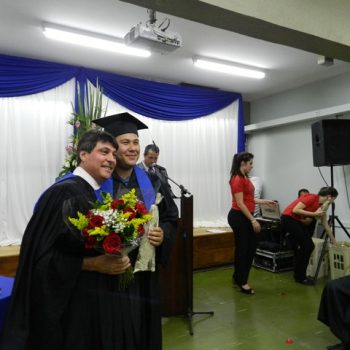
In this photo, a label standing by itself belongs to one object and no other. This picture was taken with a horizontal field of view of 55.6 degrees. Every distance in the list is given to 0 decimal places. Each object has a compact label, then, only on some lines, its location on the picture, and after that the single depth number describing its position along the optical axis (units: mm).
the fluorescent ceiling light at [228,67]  4539
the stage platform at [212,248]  4731
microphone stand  2974
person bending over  4176
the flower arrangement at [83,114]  3748
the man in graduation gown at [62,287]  1412
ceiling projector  2984
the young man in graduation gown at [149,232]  1615
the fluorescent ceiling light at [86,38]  3545
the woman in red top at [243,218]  3688
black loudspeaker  4418
